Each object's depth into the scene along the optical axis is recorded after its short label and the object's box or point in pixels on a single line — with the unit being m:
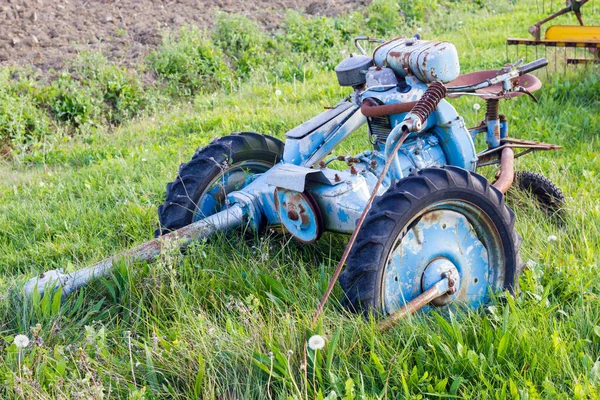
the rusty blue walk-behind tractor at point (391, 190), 5.20
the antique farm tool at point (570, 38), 11.35
